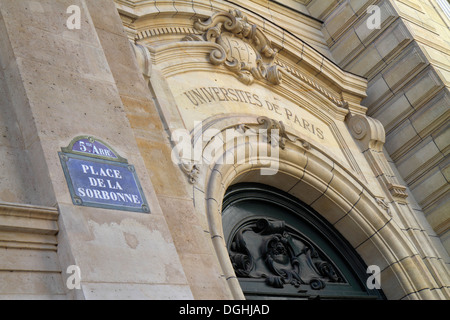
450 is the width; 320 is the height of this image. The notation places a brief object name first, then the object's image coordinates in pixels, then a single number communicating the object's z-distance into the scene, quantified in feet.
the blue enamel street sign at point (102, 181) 14.93
